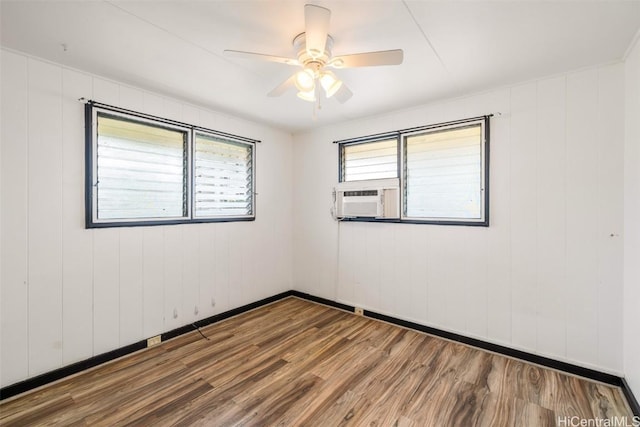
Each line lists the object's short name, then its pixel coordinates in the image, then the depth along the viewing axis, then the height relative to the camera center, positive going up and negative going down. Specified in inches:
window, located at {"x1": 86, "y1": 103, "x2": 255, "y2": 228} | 95.0 +16.8
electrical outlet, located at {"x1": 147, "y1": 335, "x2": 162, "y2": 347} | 106.0 -48.4
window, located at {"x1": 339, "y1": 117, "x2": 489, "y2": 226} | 107.3 +19.4
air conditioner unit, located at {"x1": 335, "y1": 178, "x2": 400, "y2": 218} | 124.9 +7.1
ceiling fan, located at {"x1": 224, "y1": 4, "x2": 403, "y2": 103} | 57.1 +36.6
